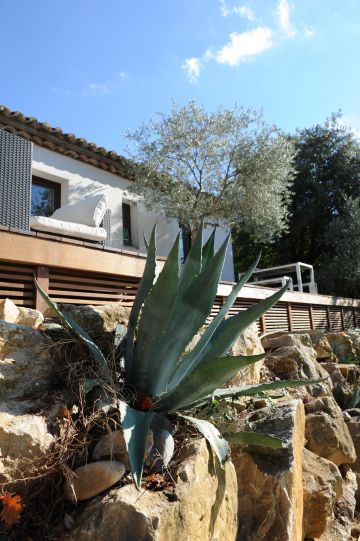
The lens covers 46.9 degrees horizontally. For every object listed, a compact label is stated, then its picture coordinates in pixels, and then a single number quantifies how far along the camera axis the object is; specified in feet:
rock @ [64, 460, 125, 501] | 5.02
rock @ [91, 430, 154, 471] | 5.39
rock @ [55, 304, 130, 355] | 7.41
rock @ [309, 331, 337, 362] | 21.80
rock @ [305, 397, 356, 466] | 11.19
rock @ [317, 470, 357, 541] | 9.62
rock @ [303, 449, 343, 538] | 9.02
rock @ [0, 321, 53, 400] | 5.91
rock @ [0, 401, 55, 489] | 4.99
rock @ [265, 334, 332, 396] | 15.02
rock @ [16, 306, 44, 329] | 7.91
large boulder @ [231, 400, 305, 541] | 7.21
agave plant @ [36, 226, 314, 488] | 5.95
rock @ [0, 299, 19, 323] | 7.94
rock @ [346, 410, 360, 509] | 12.97
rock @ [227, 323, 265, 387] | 10.65
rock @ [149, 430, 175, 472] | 5.43
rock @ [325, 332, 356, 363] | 24.80
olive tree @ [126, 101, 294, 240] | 32.07
